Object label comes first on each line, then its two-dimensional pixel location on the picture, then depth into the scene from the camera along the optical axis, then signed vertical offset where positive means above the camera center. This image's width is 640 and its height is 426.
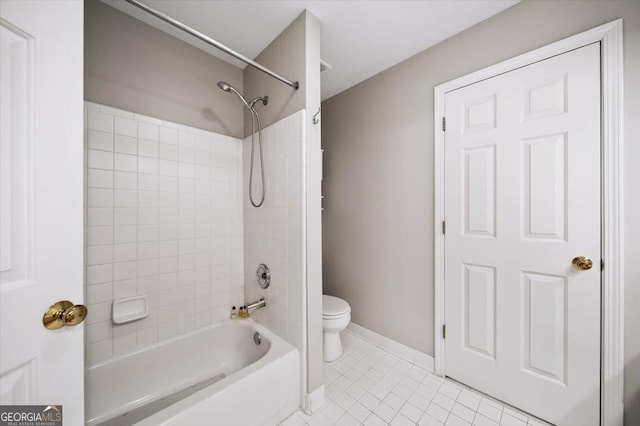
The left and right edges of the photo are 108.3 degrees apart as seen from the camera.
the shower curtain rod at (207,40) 0.91 +0.80
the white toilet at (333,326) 1.79 -0.89
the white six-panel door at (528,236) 1.15 -0.14
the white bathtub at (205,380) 1.03 -0.95
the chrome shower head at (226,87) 1.40 +0.77
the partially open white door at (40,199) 0.55 +0.04
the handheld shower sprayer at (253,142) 1.61 +0.51
